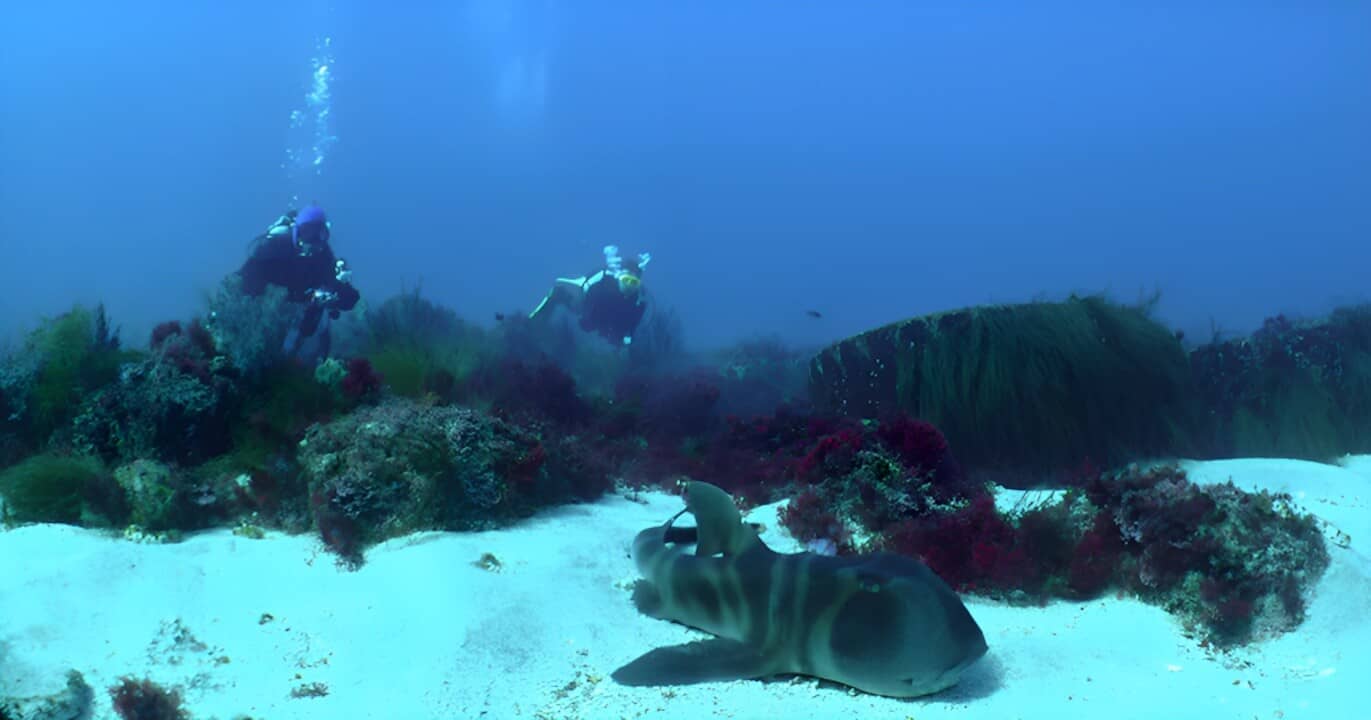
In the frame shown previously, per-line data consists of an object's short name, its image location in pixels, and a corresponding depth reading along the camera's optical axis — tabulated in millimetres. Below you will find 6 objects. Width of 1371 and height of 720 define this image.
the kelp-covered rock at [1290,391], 8547
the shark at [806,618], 3295
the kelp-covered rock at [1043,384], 7691
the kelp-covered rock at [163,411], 6309
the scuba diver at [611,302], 18000
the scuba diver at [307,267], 11719
